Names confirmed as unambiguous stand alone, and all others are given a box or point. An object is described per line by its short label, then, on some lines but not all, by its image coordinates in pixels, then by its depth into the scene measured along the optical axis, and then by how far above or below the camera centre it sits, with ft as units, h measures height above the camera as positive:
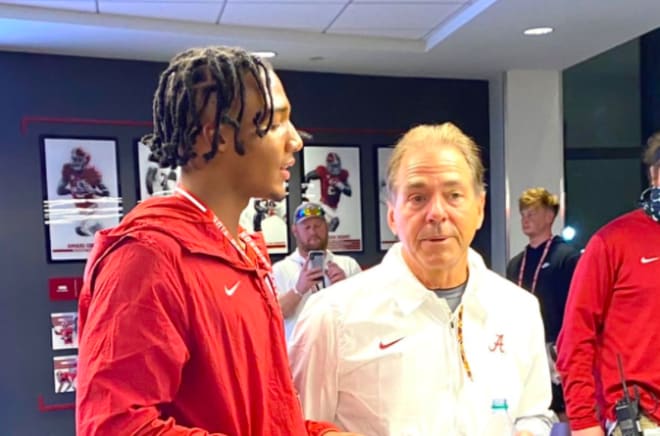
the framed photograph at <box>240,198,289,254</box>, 13.96 -0.73
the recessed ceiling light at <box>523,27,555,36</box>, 11.60 +2.63
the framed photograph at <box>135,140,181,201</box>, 13.11 +0.31
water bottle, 4.05 -1.47
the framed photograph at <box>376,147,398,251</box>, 14.92 -0.56
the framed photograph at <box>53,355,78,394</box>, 12.50 -3.39
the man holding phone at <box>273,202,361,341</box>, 10.30 -1.33
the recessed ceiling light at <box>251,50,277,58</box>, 12.61 +2.57
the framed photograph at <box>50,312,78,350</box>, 12.48 -2.58
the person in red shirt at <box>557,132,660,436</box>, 6.41 -1.44
